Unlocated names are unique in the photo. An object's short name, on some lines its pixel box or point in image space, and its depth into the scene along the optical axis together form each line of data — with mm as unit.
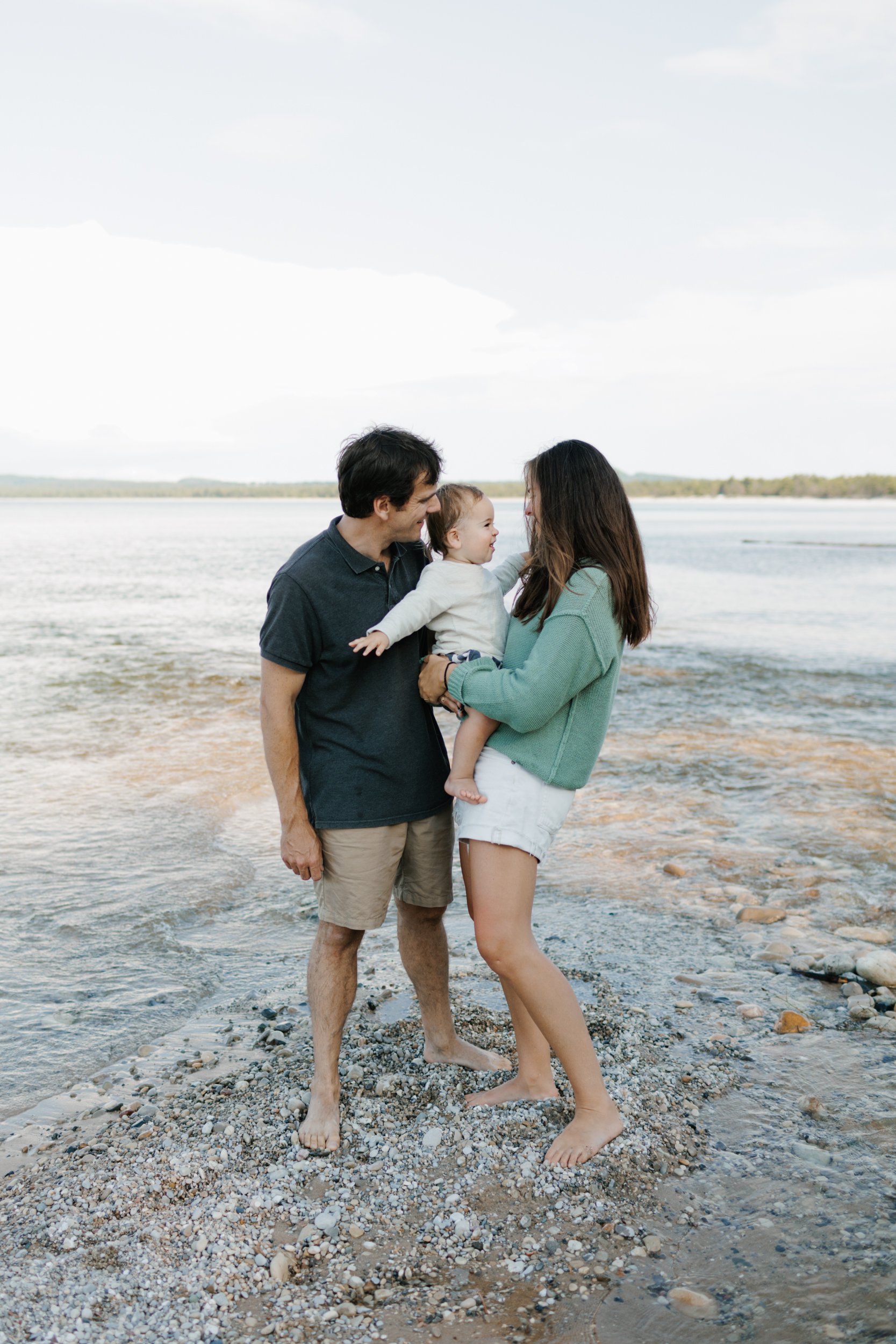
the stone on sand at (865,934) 5695
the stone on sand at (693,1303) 2977
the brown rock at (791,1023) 4668
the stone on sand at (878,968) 5055
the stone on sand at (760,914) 6027
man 3666
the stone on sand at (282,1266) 3066
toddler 3641
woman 3400
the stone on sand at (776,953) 5496
